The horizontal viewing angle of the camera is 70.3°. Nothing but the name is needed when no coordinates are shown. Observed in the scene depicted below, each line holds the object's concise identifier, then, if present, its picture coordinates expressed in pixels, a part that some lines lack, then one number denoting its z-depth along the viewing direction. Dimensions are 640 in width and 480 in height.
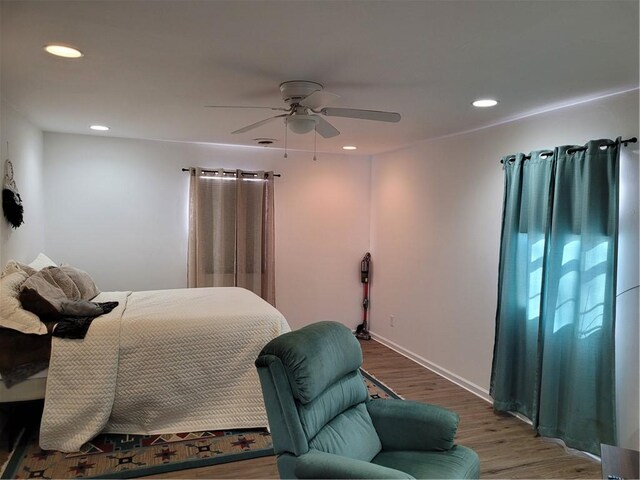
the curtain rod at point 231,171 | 5.21
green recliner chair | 1.92
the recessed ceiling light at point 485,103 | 3.07
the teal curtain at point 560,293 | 2.84
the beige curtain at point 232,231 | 5.20
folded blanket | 2.88
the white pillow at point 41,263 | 3.77
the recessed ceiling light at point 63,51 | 2.21
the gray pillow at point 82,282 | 3.70
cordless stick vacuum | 5.97
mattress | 2.92
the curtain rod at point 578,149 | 2.74
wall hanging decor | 3.38
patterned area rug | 2.72
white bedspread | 2.97
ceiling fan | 2.59
